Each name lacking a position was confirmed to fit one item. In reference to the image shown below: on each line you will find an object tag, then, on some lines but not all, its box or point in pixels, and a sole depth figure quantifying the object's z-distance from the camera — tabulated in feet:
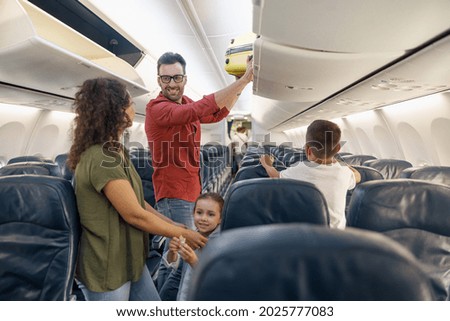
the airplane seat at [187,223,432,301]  2.05
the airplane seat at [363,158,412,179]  15.19
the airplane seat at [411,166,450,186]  10.39
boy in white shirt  8.01
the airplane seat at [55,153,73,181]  13.39
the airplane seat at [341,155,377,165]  19.26
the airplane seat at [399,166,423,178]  11.14
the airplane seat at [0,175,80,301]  4.95
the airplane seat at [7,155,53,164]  17.30
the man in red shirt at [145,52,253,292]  7.05
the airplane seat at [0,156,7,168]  19.96
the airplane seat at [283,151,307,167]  16.63
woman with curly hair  4.81
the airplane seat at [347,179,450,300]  5.58
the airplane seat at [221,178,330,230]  5.76
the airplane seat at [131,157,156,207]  12.46
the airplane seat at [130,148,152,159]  13.96
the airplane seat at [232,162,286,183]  11.43
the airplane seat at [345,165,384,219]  10.69
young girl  6.93
